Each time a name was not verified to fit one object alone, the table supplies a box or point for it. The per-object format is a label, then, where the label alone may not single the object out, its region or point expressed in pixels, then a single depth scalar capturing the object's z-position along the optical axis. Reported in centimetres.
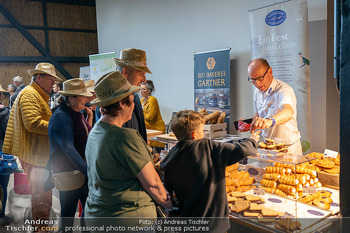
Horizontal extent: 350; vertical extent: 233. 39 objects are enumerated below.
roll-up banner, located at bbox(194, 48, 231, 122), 519
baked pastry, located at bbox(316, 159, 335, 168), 236
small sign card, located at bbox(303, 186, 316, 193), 212
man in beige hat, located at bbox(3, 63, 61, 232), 287
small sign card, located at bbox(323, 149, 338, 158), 240
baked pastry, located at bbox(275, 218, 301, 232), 189
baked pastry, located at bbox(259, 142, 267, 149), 218
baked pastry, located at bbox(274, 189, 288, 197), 205
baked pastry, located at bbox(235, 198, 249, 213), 208
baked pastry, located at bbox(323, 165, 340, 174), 233
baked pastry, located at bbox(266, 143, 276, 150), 217
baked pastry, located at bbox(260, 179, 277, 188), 211
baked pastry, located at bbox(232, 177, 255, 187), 225
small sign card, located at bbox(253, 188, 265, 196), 214
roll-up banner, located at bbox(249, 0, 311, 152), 387
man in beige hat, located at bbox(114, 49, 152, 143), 223
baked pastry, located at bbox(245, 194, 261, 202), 213
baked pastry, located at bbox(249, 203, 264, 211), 204
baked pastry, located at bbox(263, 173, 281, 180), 208
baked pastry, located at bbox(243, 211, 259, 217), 202
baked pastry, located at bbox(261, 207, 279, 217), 197
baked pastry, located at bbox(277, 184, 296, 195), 199
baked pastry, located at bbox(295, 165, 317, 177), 210
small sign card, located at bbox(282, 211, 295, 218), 192
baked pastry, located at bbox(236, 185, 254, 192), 224
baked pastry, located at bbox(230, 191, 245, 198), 221
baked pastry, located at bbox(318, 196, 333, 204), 207
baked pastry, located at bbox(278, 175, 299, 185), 200
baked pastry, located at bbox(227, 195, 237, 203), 218
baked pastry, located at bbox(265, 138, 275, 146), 224
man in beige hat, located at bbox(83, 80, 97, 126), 325
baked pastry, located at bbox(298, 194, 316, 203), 208
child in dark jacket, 178
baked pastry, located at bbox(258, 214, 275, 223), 196
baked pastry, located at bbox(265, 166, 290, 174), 206
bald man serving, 285
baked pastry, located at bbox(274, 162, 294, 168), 206
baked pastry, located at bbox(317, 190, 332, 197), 215
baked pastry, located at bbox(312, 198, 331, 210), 201
